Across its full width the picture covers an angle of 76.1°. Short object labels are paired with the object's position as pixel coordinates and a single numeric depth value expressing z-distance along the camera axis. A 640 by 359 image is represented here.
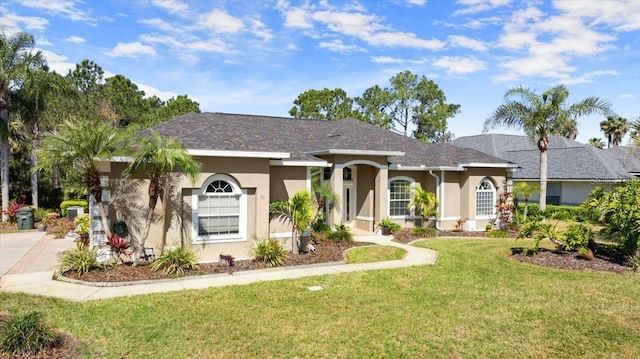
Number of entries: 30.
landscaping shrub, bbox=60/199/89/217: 25.06
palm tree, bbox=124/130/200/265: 11.63
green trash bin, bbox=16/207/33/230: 22.09
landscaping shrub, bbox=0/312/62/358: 6.26
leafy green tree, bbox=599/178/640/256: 13.66
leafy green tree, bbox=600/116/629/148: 52.69
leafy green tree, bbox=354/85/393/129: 49.94
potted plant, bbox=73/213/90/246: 13.81
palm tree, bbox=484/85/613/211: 22.12
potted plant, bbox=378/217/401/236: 20.58
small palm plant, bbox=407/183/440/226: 21.52
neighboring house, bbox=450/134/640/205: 29.92
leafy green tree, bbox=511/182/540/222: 22.22
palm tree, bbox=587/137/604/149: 53.66
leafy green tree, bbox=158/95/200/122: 47.56
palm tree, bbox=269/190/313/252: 14.77
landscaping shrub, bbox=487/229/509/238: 21.12
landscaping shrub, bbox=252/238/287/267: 13.46
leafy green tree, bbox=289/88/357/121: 48.66
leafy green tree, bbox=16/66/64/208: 23.20
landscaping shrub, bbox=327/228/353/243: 17.81
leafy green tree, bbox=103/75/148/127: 38.19
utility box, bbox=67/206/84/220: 21.99
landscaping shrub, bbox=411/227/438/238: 20.38
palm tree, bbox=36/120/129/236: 11.18
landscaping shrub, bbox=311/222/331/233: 18.59
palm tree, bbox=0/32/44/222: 22.67
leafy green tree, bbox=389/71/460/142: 49.25
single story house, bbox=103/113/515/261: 13.04
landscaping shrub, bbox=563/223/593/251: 14.81
